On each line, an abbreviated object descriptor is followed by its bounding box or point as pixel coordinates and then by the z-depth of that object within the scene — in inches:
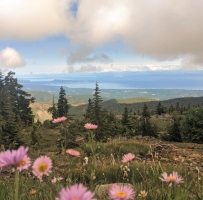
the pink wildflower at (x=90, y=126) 75.8
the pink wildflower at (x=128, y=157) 71.8
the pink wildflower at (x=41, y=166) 41.7
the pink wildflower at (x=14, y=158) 30.1
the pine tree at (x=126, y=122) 1773.1
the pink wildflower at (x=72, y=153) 68.7
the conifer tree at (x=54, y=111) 2146.4
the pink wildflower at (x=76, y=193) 22.4
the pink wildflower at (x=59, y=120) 75.2
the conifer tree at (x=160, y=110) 3663.9
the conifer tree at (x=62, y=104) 2253.9
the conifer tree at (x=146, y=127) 1877.5
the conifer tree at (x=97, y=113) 1344.7
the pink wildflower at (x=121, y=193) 38.7
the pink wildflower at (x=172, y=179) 52.3
